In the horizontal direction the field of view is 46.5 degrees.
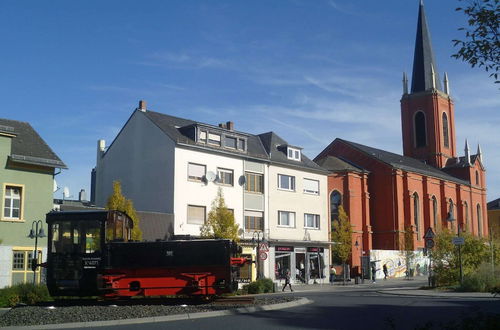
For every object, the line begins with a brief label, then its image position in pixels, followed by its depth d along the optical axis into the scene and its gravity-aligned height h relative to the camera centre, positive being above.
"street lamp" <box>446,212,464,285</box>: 28.46 -0.49
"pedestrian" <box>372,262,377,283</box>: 47.22 -1.83
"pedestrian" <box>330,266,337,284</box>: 47.94 -2.01
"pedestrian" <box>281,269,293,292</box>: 33.16 -1.67
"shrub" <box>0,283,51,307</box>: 20.47 -1.51
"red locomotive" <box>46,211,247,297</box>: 18.28 -0.35
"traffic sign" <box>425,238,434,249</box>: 28.75 +0.33
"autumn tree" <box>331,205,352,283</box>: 52.84 +1.14
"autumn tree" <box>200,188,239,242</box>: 37.94 +1.66
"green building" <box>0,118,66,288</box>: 28.78 +2.67
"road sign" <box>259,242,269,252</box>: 30.22 +0.11
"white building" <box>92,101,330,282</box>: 39.59 +5.09
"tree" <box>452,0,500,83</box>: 9.26 +3.33
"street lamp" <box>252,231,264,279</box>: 40.06 +0.76
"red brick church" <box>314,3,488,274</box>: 60.28 +8.45
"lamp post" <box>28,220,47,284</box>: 26.93 +0.96
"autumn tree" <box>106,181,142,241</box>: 34.73 +2.84
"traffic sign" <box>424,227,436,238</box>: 29.12 +0.74
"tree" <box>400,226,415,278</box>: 55.47 +0.42
